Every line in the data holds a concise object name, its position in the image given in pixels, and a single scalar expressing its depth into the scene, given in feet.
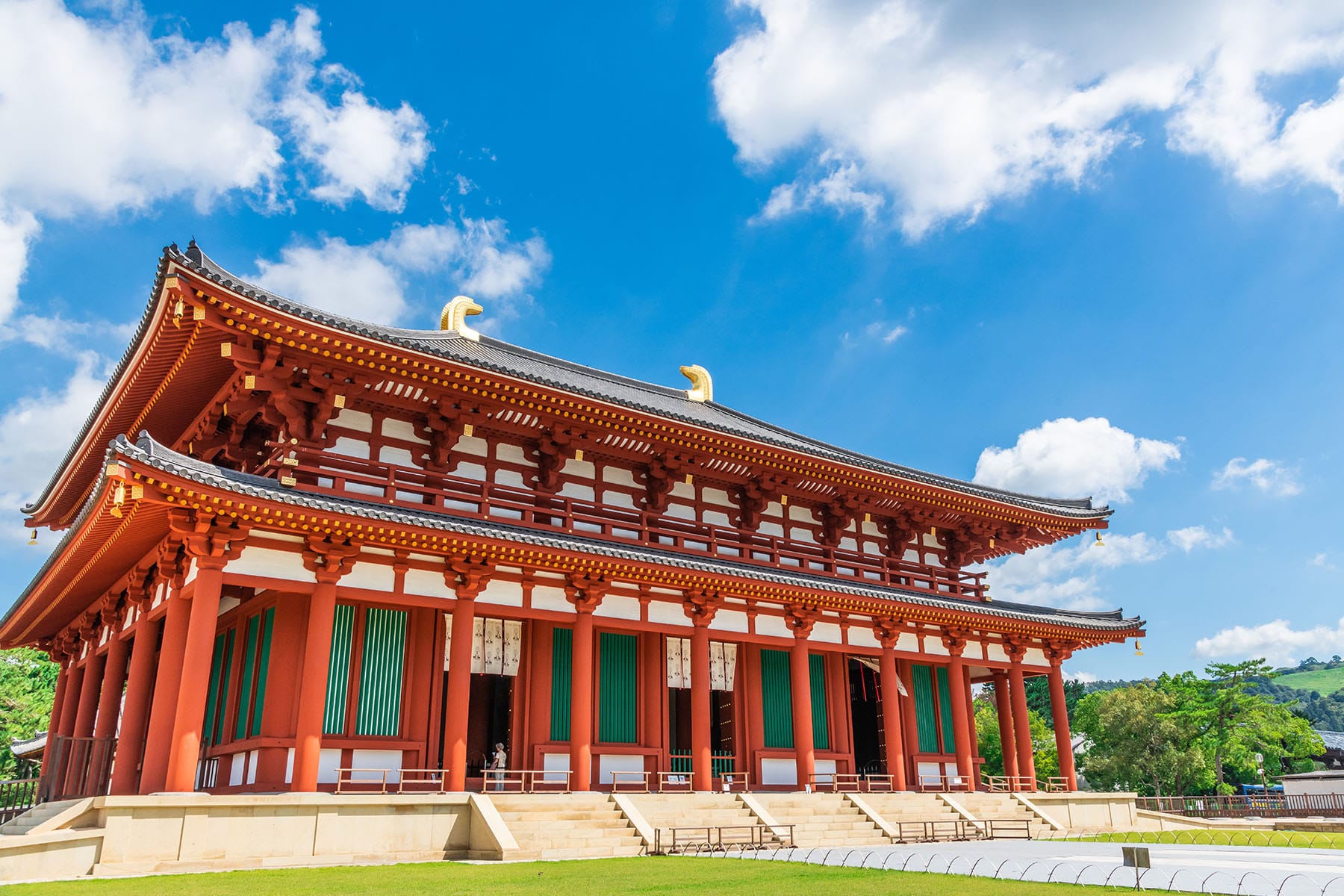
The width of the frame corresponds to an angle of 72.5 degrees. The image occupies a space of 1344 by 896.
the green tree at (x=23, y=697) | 126.72
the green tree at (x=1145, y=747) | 161.89
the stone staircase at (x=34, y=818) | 48.85
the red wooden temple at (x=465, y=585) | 52.34
